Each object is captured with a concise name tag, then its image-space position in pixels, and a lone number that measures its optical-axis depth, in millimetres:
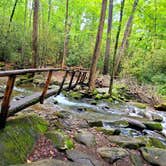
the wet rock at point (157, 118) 5559
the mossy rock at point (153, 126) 4585
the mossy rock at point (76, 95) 6535
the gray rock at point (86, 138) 3125
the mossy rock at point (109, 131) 3690
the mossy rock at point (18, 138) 2191
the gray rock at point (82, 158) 2614
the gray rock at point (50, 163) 2207
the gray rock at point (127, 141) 3286
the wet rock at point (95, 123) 4010
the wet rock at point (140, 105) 6841
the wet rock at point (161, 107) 7060
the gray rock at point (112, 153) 2838
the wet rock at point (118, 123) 4337
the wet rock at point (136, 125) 4413
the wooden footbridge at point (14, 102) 2188
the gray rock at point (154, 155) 2939
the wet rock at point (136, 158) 2920
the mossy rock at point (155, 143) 3586
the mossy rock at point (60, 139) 2820
